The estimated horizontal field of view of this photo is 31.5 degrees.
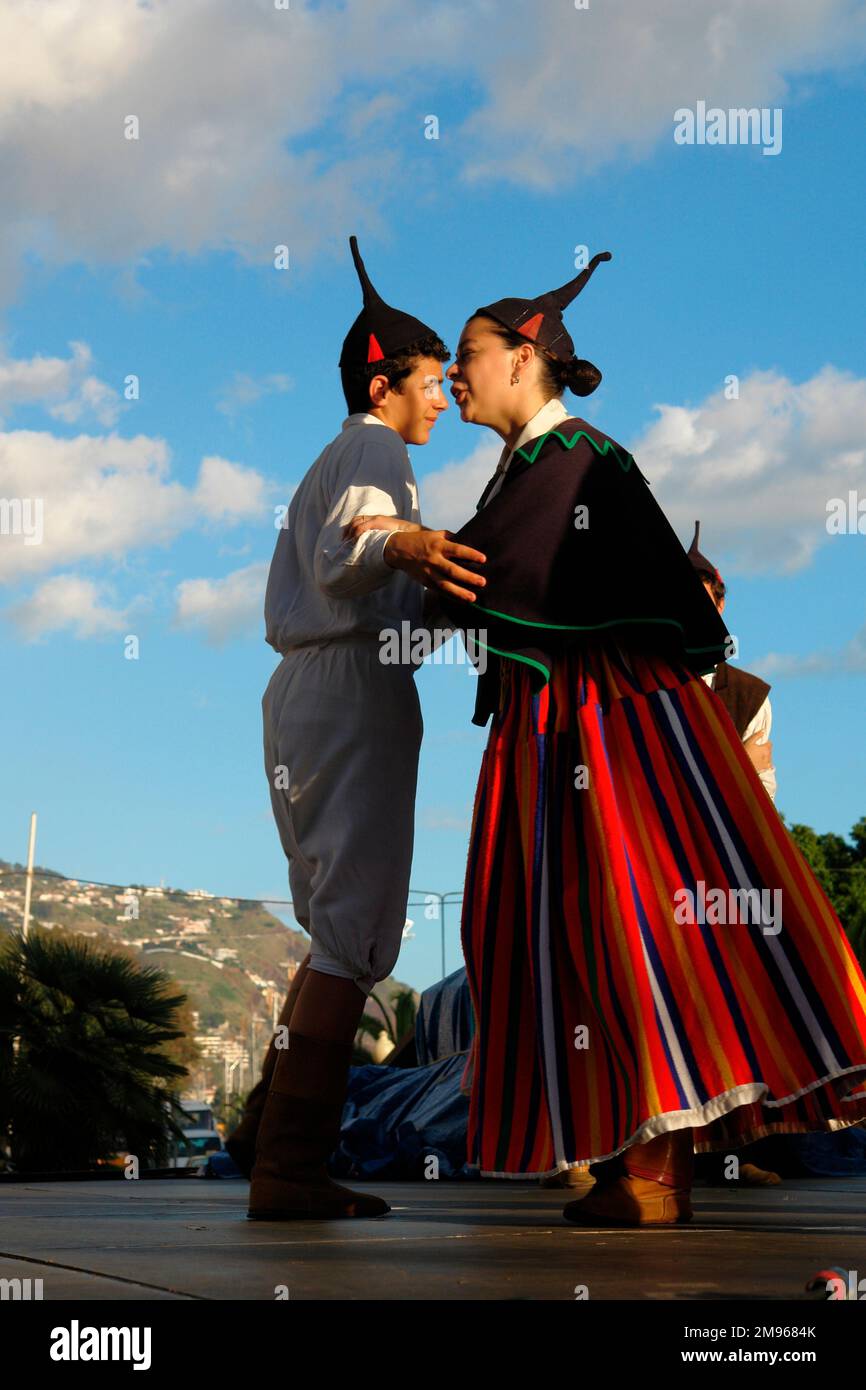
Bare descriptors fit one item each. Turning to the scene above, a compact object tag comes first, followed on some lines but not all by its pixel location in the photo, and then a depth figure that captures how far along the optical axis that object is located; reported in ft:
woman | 10.28
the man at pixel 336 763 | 11.16
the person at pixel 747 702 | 19.38
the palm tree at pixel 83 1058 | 35.81
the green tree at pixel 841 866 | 120.34
